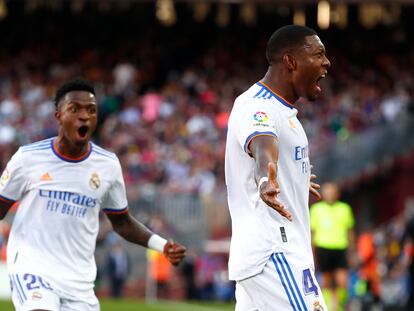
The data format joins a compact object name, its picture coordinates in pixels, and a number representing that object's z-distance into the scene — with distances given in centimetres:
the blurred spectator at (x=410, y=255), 3725
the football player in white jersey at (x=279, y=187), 1455
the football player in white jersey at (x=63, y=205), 1739
